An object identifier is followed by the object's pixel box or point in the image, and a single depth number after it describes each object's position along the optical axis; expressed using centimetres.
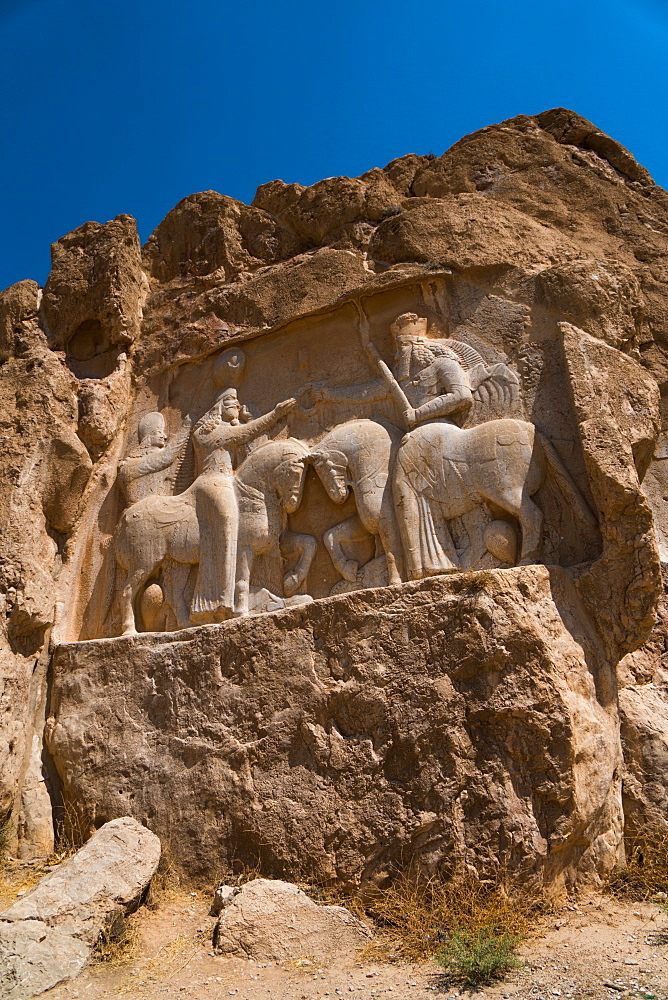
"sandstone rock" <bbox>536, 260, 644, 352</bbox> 629
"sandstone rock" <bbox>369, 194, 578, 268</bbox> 680
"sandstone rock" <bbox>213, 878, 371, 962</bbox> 461
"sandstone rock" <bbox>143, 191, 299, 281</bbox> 798
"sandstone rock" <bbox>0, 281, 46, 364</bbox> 784
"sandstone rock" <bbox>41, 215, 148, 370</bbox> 789
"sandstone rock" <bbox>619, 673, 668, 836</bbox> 547
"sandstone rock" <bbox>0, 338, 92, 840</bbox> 639
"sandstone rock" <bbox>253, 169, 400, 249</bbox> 752
